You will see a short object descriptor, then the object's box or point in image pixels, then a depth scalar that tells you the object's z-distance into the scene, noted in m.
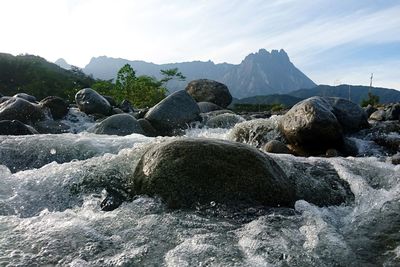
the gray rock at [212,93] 22.60
